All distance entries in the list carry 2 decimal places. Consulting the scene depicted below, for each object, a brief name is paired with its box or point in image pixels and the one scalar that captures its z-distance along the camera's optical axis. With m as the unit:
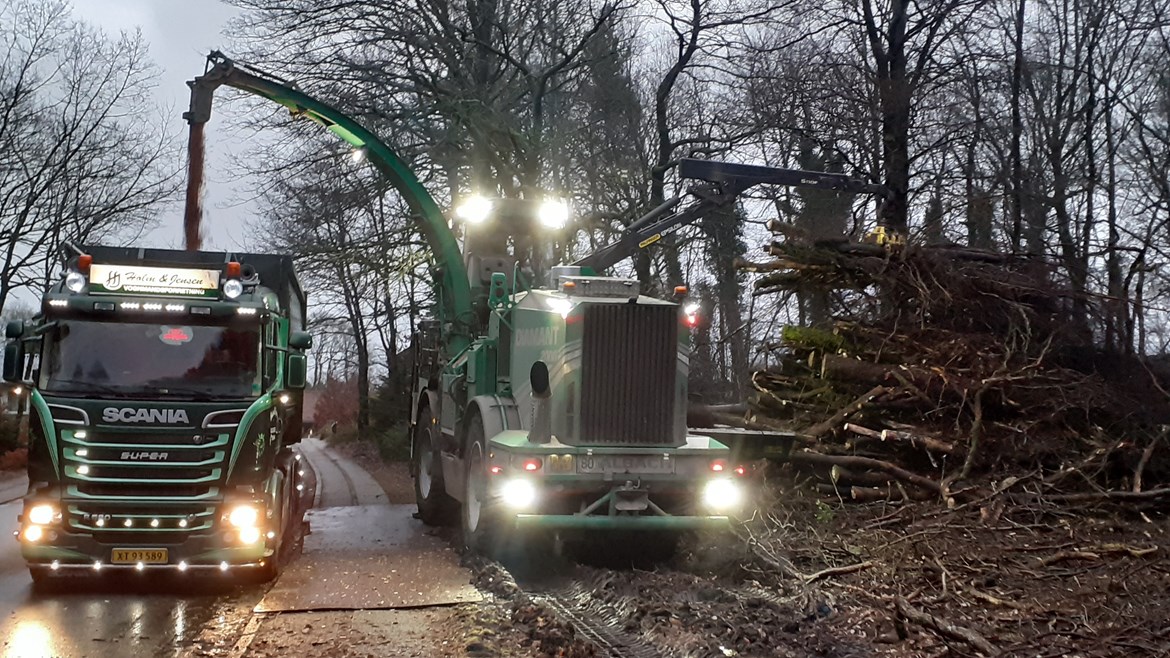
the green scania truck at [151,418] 8.98
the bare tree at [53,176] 27.23
